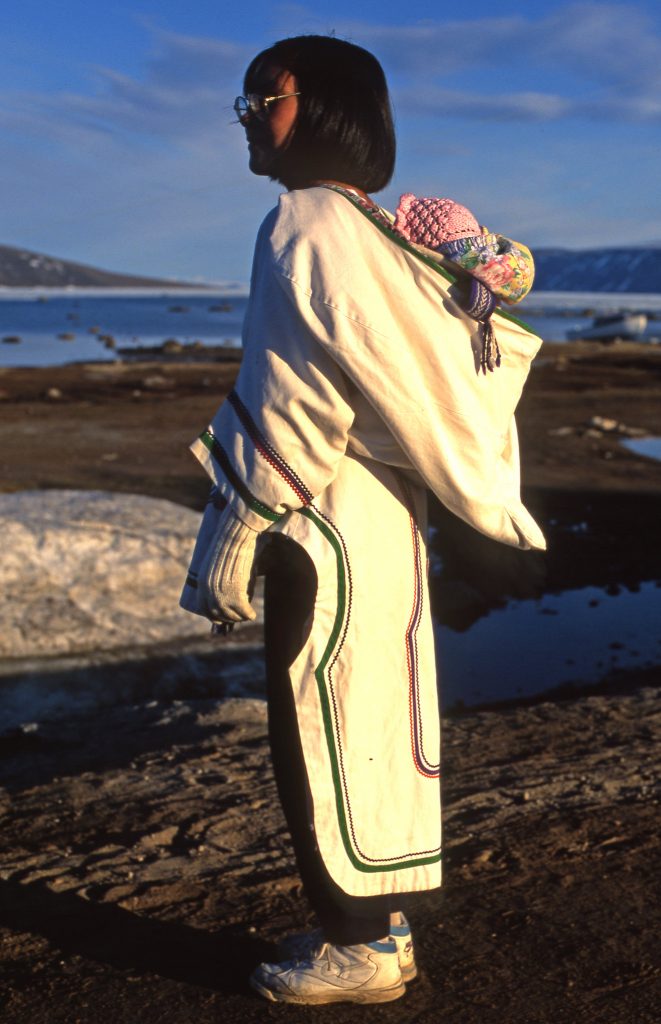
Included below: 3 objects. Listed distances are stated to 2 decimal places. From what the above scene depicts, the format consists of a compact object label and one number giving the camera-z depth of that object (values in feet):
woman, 6.91
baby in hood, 7.09
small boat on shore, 161.99
